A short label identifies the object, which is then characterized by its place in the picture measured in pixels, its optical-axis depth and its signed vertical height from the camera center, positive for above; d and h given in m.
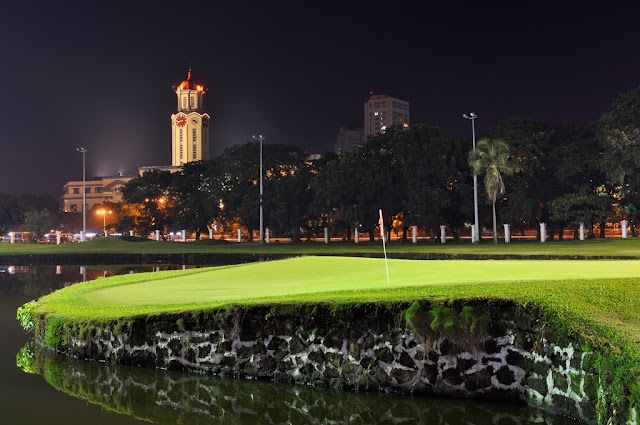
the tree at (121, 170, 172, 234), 106.06 +5.57
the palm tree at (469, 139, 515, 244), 64.12 +6.37
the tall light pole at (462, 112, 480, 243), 65.75 +3.40
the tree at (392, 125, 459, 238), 70.56 +6.13
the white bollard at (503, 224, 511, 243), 69.78 +0.05
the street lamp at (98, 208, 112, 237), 141.12 +5.48
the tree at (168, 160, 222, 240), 93.00 +5.86
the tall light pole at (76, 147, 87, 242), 92.71 +11.35
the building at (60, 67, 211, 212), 194.75 +12.34
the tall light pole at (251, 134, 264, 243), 80.49 +1.51
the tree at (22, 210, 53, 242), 105.75 +2.70
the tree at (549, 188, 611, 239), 65.12 +2.15
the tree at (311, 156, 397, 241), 72.88 +4.74
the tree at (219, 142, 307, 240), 86.69 +8.11
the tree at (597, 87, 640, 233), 62.22 +7.29
